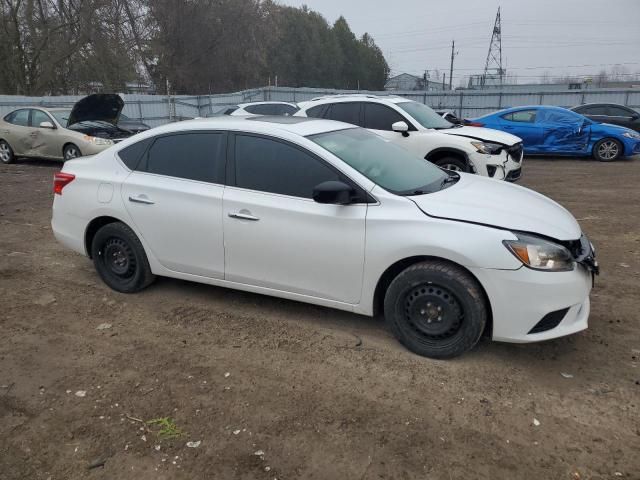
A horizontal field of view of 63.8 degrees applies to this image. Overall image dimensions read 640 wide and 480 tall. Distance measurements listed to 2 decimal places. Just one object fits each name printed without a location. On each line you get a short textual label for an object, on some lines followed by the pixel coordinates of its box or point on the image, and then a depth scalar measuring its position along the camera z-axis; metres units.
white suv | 8.02
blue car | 12.70
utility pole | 64.56
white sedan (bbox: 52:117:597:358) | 3.35
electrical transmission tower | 59.78
